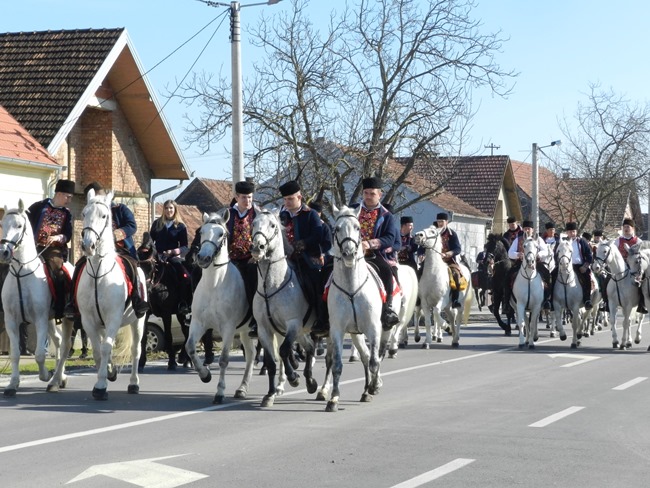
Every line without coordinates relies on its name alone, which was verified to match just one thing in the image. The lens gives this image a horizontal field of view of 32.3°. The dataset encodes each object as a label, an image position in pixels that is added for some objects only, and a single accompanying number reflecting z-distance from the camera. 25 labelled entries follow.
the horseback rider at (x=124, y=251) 13.77
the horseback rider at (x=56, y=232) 14.16
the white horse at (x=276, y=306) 12.55
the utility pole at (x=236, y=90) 21.02
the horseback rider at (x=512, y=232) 25.80
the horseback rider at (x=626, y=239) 23.39
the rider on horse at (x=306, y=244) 13.20
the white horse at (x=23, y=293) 13.55
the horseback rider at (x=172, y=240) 17.23
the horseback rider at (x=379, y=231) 13.62
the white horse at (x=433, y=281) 21.98
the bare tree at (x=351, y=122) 29.98
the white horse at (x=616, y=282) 22.05
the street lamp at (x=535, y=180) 43.16
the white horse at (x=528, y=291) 21.64
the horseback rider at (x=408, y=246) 21.50
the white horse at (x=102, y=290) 12.95
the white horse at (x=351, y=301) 12.09
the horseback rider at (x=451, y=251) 22.97
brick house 27.47
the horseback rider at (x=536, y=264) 22.56
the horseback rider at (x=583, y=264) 23.30
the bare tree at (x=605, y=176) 50.16
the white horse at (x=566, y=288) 22.66
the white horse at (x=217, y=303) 12.81
